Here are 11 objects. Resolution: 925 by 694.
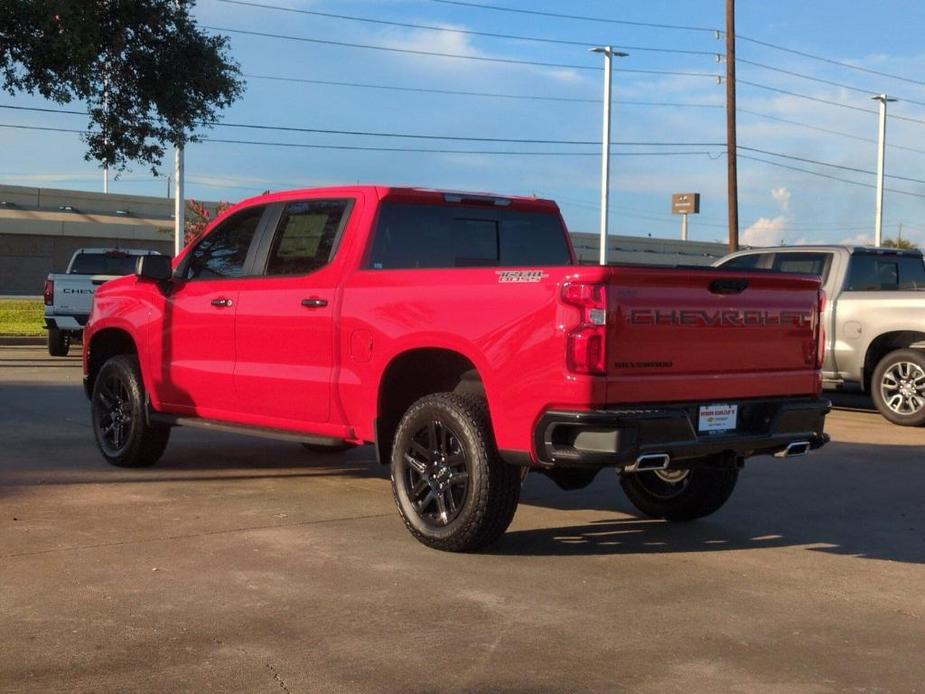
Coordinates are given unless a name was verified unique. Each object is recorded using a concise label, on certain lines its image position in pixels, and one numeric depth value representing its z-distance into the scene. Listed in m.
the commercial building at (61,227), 52.88
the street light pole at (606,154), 43.00
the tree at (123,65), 20.72
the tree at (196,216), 41.54
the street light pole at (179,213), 36.88
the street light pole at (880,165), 48.37
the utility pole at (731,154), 34.06
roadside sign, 62.78
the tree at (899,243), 65.47
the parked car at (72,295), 20.75
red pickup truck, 6.04
